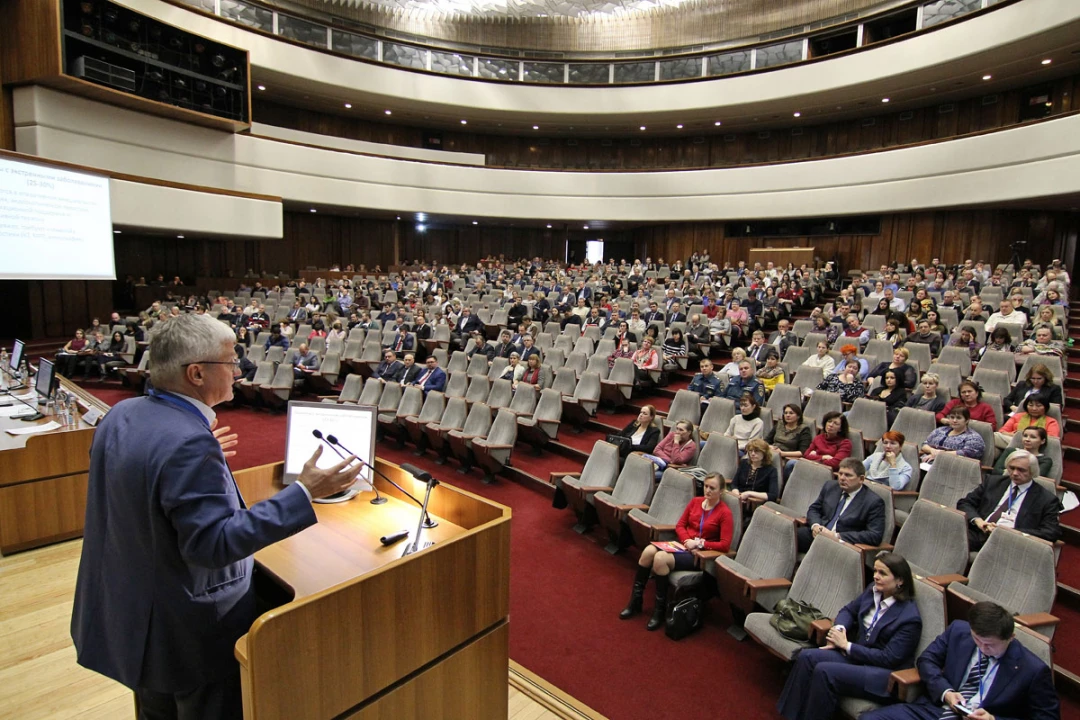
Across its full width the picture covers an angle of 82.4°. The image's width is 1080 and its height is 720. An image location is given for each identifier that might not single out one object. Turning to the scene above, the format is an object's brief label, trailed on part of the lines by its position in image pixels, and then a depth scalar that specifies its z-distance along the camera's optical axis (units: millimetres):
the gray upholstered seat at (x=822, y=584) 2719
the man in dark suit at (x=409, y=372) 6867
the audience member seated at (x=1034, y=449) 3506
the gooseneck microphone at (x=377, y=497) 2112
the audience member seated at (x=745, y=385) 5449
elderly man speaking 1213
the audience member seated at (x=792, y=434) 4434
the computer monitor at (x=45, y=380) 4195
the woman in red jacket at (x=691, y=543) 3266
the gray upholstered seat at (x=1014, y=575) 2625
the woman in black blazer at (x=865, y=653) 2377
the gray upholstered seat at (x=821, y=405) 4973
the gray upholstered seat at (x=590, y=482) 4309
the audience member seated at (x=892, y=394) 4922
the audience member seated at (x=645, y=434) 4736
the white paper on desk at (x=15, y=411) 4145
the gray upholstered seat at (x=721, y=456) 4281
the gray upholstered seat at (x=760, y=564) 2984
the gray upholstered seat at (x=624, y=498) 3947
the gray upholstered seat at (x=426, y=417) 6004
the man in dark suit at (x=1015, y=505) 3039
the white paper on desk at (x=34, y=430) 3633
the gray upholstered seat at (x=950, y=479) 3559
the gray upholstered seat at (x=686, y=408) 5312
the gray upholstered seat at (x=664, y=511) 3631
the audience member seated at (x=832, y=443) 4125
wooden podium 1294
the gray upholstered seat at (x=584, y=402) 6117
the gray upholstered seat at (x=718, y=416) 5102
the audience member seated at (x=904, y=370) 5082
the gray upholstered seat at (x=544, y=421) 5719
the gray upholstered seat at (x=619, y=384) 6434
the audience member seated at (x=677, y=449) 4371
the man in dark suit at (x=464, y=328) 8898
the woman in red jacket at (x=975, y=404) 4258
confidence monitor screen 2168
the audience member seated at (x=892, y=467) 3758
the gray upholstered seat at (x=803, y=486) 3725
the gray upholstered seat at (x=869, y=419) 4637
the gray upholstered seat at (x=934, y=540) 2992
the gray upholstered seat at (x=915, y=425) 4371
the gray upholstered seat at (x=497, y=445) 5203
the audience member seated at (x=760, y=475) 3902
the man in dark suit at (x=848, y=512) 3238
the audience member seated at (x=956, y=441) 3920
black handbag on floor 3146
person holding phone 2074
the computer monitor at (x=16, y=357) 5262
